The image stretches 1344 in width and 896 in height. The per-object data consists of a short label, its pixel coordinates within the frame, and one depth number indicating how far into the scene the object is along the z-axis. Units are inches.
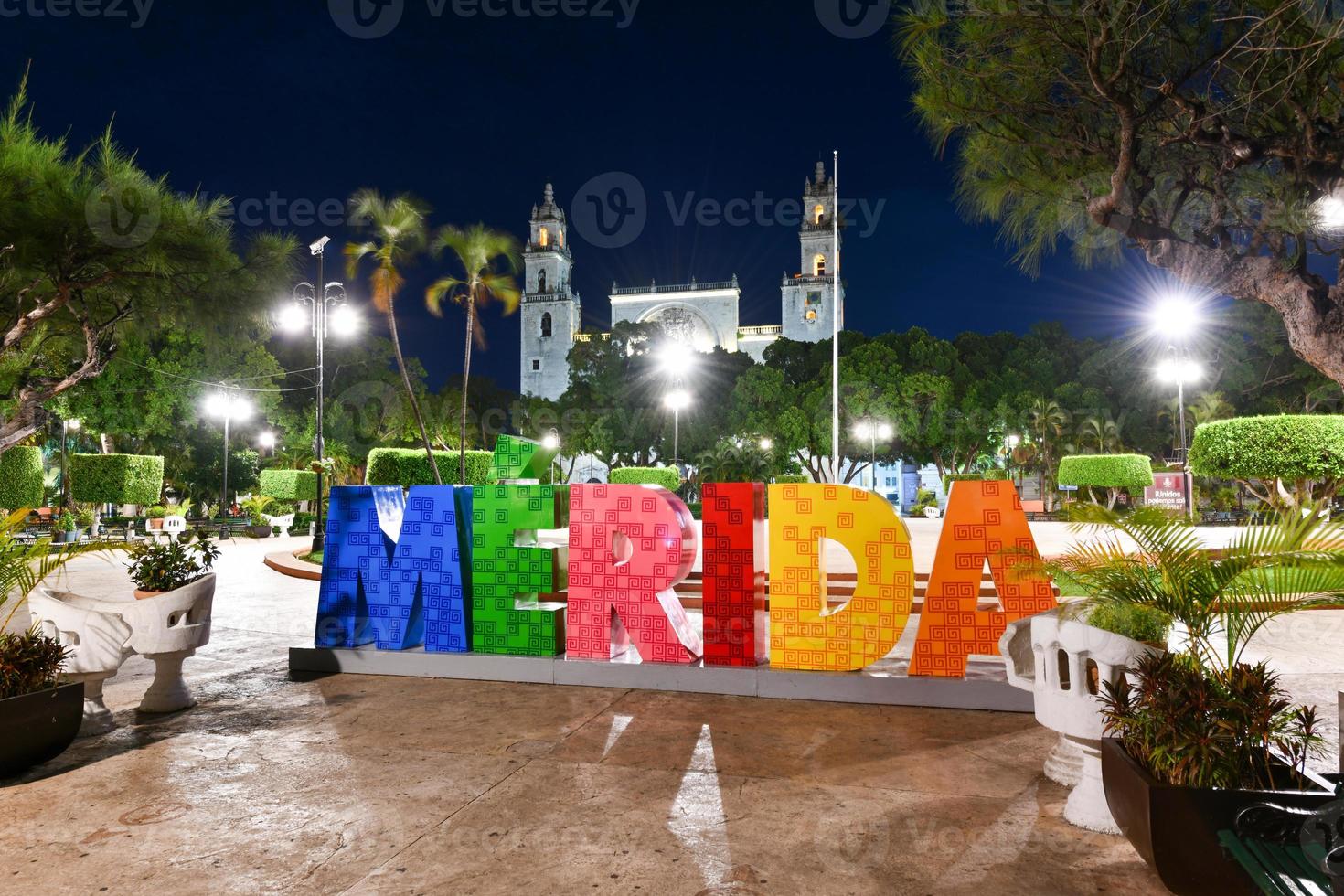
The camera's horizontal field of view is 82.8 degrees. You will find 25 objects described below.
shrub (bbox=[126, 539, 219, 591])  224.1
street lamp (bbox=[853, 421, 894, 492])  1635.1
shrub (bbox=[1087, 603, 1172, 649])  143.9
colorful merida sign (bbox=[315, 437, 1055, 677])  227.5
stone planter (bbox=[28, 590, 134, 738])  200.4
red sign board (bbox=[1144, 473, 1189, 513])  615.2
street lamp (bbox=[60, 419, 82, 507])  1193.4
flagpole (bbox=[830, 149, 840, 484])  859.4
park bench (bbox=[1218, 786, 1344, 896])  94.0
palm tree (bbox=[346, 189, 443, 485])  798.5
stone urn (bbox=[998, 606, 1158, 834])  142.5
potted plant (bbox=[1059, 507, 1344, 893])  106.8
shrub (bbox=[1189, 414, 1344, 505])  566.6
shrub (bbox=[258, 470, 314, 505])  1305.4
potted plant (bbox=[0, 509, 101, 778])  164.9
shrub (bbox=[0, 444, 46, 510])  830.5
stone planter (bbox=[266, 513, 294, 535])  1012.5
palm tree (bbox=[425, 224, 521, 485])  861.8
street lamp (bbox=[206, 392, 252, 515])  1184.2
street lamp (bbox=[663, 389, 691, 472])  1426.1
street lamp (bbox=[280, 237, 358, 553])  617.0
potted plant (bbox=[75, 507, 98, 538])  933.6
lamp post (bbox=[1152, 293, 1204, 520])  718.5
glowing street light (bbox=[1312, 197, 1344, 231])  302.7
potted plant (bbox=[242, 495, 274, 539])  1002.7
